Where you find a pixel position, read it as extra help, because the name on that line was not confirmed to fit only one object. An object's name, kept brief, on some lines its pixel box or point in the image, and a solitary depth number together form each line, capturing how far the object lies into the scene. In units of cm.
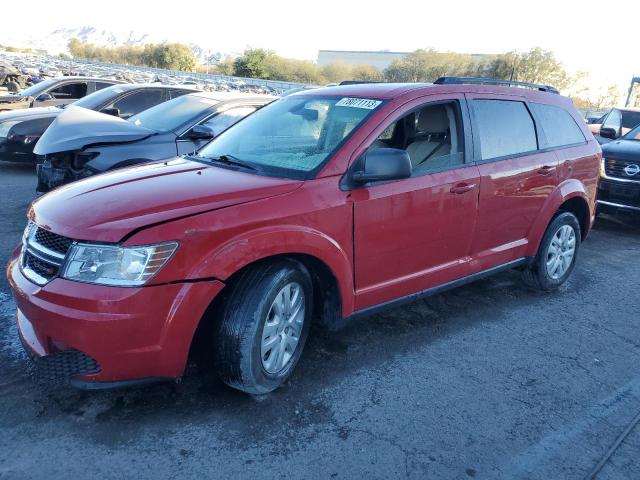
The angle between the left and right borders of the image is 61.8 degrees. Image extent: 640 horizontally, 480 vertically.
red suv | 252
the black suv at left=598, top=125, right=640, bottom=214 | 732
